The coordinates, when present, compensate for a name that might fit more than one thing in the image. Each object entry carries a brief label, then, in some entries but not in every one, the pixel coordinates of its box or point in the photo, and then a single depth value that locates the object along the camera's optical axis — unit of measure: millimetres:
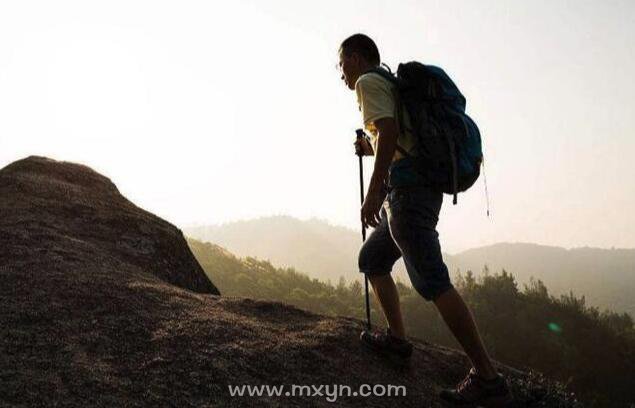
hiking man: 3480
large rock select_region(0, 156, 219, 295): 4750
